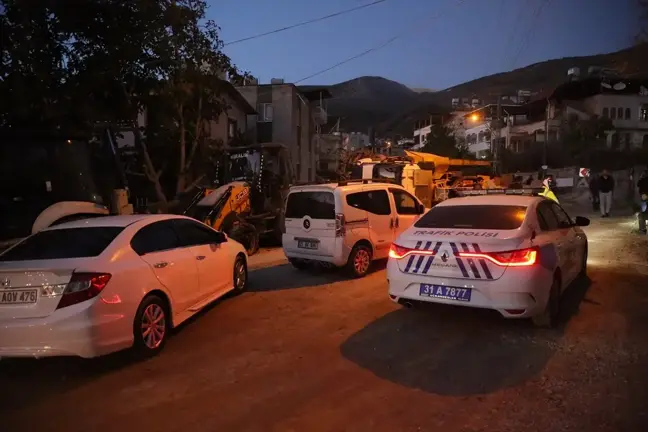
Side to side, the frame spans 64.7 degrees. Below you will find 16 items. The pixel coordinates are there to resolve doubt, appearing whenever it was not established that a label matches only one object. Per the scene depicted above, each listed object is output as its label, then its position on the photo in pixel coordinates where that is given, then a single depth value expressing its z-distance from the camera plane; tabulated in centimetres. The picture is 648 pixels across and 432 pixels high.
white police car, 548
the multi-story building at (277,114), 2852
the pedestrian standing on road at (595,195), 2298
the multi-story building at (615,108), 5303
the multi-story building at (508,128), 5800
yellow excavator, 1196
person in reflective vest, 1253
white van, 890
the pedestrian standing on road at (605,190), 1953
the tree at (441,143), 4981
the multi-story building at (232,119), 1909
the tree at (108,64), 1185
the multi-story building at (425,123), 7794
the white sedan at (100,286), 463
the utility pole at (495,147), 2998
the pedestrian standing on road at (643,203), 1385
